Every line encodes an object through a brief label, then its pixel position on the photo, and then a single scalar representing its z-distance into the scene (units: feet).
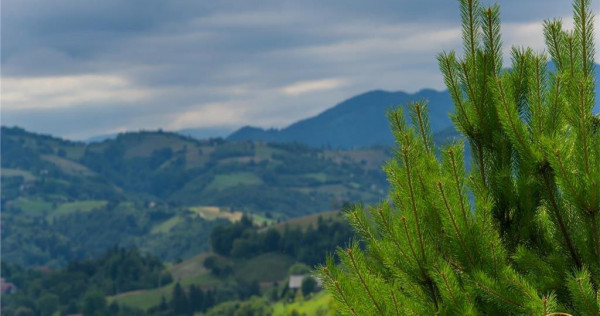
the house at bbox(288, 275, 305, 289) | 612.70
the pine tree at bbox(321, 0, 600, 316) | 25.26
